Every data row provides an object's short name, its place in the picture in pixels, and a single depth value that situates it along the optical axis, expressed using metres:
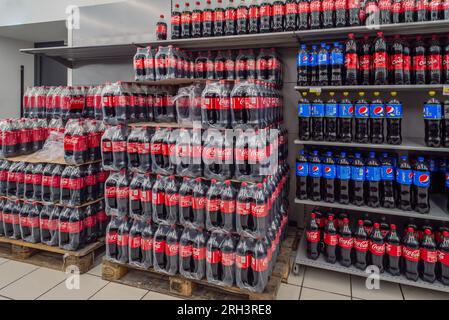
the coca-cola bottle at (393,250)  2.59
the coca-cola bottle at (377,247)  2.63
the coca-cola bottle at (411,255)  2.53
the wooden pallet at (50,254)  2.91
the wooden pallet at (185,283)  2.42
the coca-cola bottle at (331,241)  2.78
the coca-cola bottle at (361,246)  2.68
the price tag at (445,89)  2.47
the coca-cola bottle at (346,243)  2.73
